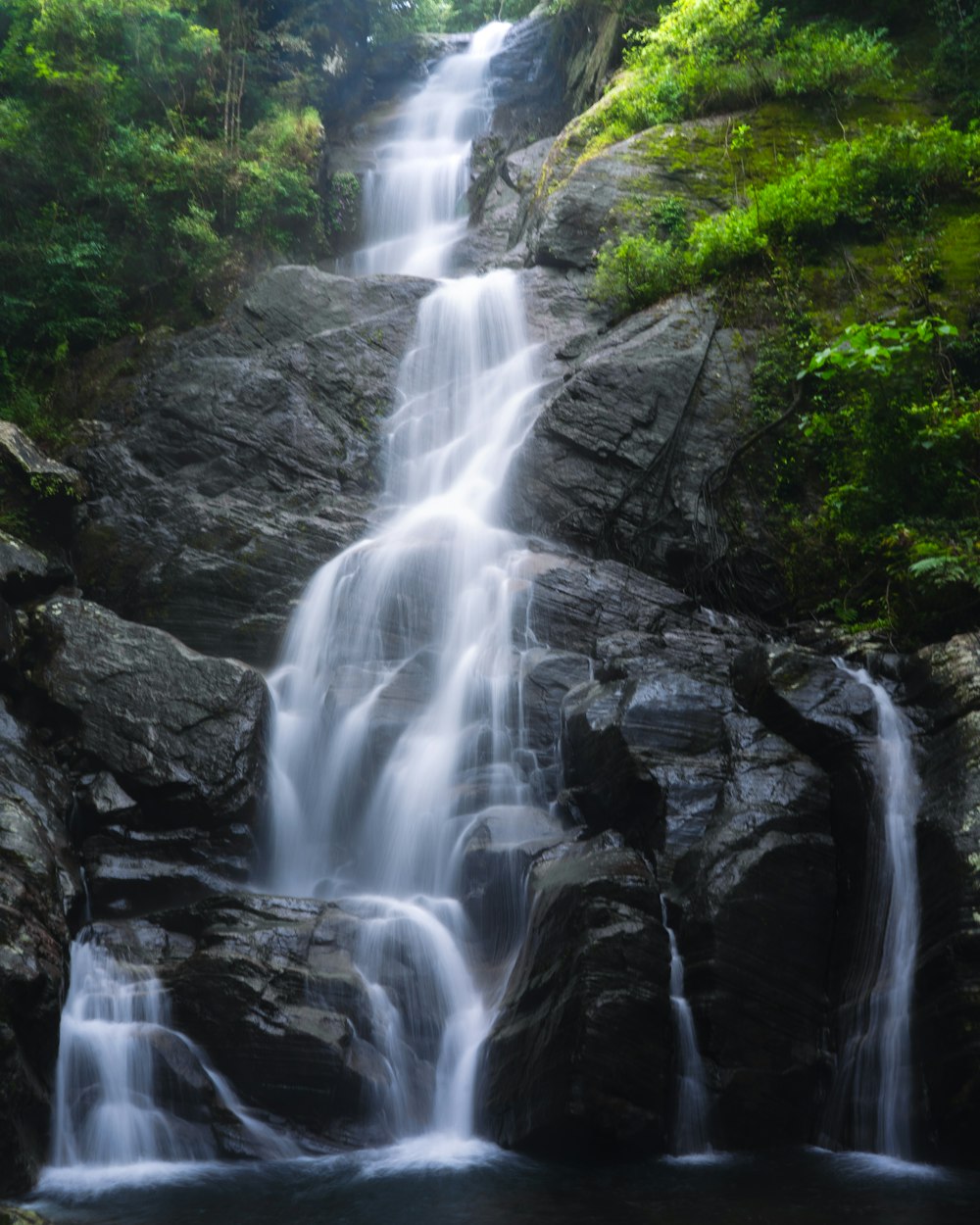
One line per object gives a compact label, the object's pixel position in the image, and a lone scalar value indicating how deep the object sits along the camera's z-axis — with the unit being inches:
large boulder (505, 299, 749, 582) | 455.5
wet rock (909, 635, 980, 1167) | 221.6
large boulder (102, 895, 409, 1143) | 256.5
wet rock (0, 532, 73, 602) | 397.4
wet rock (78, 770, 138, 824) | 341.4
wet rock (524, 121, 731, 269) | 598.5
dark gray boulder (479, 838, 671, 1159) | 234.7
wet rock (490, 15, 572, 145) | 890.7
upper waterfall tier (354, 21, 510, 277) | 805.2
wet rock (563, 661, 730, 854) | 295.4
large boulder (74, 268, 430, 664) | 462.3
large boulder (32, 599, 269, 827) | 352.2
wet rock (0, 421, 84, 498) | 474.9
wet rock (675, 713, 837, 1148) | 244.3
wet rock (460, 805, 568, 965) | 301.4
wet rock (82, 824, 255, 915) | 326.3
